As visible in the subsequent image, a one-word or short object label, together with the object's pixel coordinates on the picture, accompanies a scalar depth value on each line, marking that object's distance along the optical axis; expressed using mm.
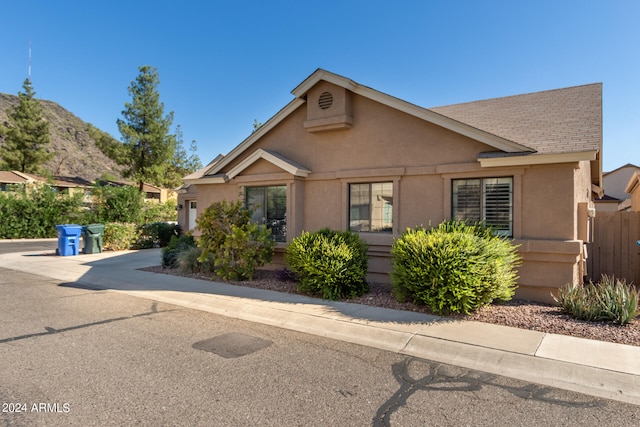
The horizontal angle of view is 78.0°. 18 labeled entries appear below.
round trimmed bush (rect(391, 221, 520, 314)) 6629
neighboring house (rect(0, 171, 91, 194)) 37562
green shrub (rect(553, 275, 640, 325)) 6301
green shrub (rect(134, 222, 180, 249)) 19641
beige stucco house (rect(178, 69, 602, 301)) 8008
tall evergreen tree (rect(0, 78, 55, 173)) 44094
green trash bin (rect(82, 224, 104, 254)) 16734
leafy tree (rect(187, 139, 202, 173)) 57281
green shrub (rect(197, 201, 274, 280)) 10164
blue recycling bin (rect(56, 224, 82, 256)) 15922
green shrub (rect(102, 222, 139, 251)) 18344
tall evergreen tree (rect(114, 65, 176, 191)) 37438
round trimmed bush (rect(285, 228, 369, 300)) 8320
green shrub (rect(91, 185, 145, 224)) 27062
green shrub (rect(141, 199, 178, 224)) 31438
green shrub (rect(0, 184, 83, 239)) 23500
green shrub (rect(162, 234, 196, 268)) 12820
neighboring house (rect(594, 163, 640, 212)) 30391
